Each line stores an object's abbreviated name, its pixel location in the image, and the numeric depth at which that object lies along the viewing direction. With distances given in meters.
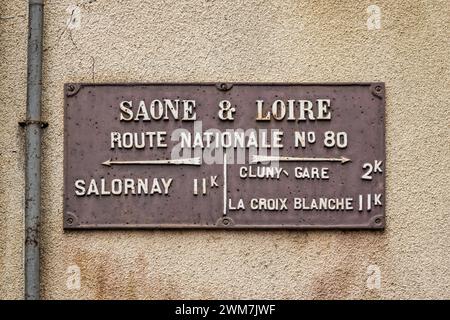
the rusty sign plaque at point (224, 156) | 5.73
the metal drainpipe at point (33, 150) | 5.67
